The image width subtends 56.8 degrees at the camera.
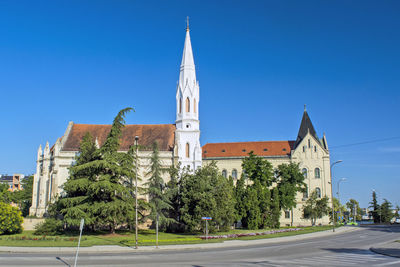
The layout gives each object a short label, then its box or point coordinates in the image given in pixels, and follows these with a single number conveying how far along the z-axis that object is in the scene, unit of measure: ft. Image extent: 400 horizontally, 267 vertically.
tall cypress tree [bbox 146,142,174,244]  134.90
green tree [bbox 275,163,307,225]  195.62
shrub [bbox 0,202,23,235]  123.51
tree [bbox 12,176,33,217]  246.88
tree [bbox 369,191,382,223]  287.11
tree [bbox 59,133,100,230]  117.80
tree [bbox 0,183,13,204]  231.91
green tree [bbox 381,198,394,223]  279.69
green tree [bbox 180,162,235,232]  137.18
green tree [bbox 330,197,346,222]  230.89
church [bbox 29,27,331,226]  186.70
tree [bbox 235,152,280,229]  168.25
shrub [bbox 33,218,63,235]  127.34
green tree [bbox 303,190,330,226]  213.66
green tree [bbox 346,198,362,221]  426.51
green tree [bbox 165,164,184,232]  148.36
